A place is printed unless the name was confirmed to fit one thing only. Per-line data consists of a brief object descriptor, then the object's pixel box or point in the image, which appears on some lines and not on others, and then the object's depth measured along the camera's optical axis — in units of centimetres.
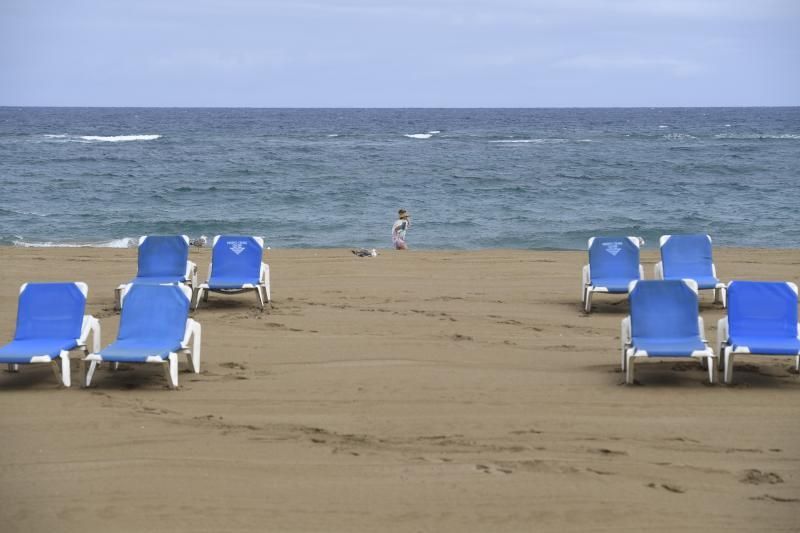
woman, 3444
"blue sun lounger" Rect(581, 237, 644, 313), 2239
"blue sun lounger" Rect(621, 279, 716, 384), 1614
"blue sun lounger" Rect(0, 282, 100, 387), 1636
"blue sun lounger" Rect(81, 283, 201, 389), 1614
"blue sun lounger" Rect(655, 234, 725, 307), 2241
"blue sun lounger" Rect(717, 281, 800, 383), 1622
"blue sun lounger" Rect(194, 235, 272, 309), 2248
